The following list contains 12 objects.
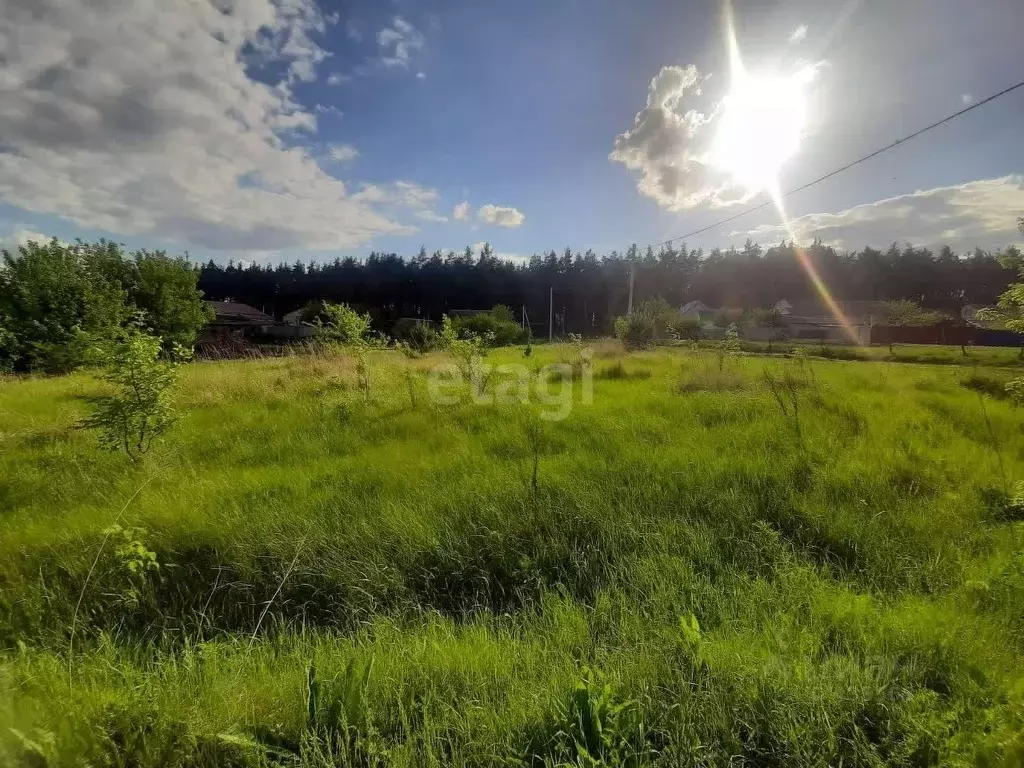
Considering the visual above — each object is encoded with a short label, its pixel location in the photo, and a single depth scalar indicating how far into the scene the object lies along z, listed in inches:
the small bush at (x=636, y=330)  948.6
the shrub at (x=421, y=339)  622.5
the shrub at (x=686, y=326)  1161.7
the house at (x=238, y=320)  1394.8
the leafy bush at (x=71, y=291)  778.2
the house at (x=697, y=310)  2463.1
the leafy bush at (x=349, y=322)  324.2
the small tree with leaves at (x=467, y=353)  330.0
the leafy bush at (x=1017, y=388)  137.1
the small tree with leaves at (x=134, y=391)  175.3
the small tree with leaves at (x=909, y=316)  1556.3
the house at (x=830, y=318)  1643.7
